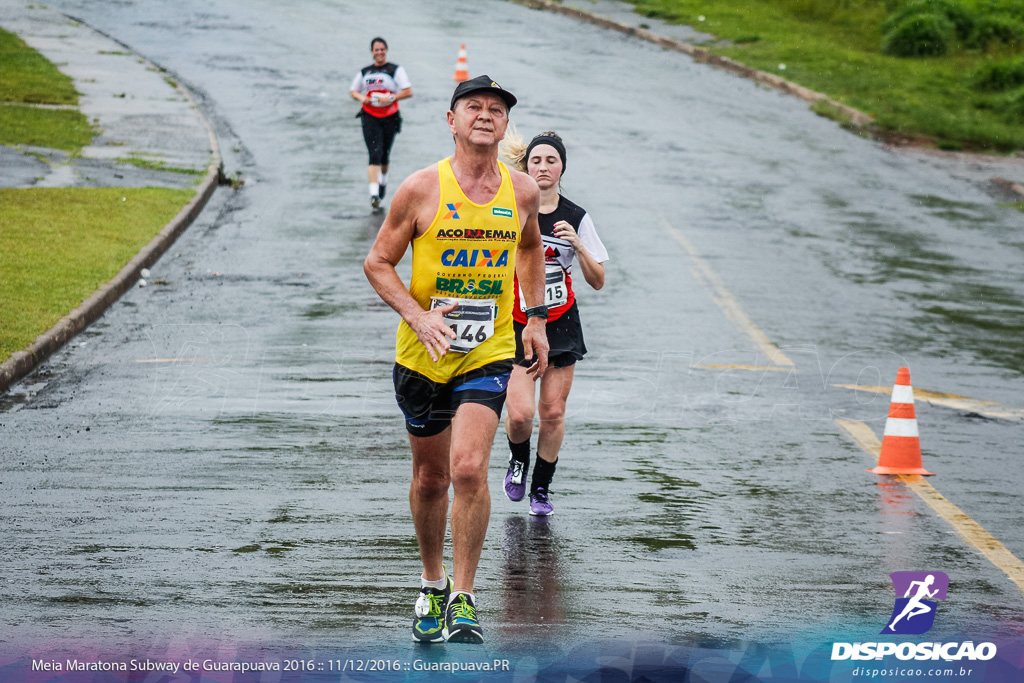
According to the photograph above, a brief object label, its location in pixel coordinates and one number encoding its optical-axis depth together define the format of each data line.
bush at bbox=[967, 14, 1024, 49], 37.28
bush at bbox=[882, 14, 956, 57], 36.78
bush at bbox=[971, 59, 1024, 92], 32.47
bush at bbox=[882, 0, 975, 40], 37.84
